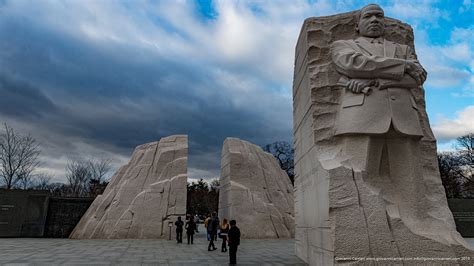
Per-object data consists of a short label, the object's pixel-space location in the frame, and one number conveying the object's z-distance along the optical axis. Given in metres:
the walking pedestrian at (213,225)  11.04
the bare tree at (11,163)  24.59
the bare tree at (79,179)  37.75
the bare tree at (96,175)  39.56
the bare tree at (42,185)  39.34
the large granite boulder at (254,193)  16.02
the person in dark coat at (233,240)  7.68
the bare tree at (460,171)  31.75
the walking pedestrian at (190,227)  13.31
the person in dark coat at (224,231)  10.23
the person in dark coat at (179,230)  13.75
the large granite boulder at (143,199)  15.41
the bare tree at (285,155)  41.06
